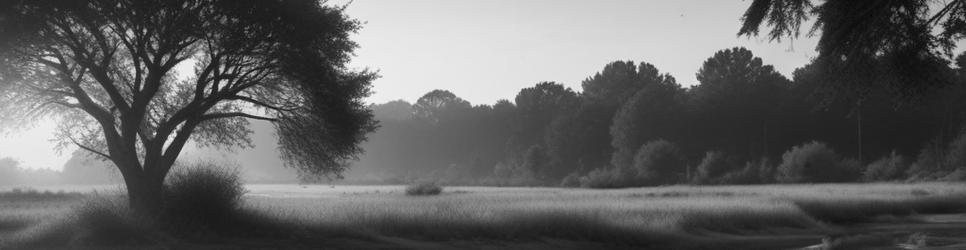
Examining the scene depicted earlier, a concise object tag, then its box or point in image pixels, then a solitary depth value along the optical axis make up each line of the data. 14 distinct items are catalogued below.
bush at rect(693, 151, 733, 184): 98.81
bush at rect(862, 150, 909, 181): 98.91
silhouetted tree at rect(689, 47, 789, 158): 118.44
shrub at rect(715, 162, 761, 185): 97.75
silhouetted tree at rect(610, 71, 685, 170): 113.62
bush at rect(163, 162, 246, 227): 25.20
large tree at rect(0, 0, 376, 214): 24.14
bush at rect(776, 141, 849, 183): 94.69
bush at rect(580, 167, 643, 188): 99.19
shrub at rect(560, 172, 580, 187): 111.87
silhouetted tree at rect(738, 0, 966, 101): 19.92
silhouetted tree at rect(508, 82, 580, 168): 144.12
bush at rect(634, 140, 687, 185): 101.81
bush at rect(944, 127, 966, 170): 95.25
